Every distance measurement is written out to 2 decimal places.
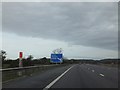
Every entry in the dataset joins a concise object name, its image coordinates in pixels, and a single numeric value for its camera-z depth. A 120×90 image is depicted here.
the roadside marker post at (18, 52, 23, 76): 26.27
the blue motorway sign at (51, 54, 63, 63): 63.19
